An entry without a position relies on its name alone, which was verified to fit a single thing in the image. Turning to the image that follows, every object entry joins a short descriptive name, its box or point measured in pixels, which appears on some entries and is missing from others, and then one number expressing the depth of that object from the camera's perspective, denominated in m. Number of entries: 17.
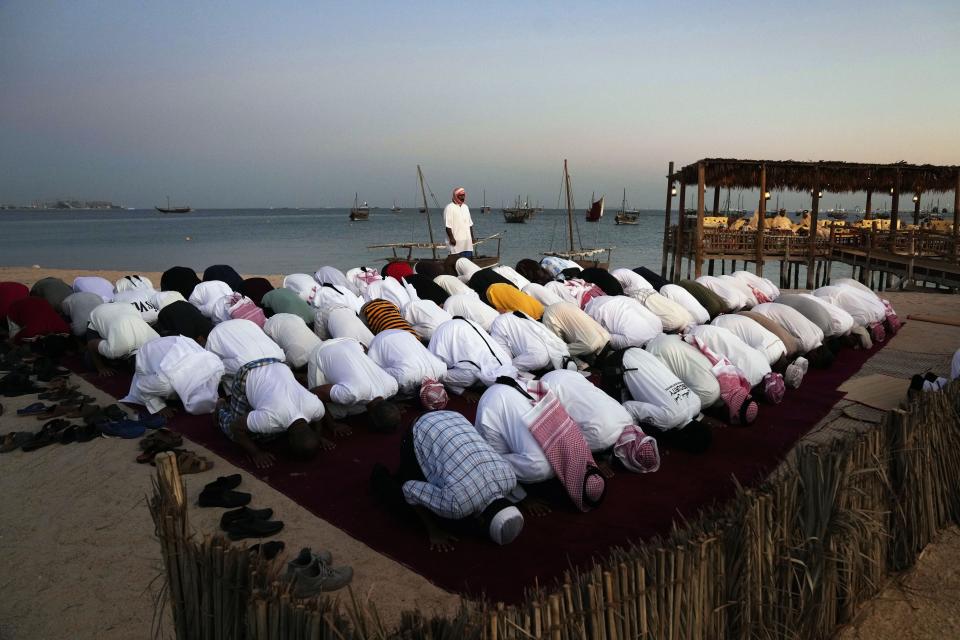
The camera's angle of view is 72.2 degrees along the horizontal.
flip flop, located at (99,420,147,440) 4.90
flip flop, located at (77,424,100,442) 4.86
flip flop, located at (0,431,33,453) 4.68
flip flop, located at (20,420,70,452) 4.71
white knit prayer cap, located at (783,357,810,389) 6.11
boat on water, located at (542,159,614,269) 17.82
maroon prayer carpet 3.24
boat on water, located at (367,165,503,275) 11.21
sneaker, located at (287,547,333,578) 3.00
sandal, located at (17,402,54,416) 5.44
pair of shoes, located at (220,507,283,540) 3.51
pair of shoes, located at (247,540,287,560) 3.24
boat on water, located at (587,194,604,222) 33.28
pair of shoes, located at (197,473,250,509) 3.84
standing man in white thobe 11.02
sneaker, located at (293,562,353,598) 2.91
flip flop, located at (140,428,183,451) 4.60
